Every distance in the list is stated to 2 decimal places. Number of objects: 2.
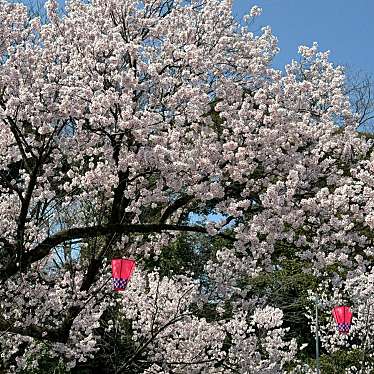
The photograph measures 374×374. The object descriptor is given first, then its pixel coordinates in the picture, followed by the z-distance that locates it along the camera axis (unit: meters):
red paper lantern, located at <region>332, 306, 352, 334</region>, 10.66
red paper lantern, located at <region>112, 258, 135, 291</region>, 6.13
